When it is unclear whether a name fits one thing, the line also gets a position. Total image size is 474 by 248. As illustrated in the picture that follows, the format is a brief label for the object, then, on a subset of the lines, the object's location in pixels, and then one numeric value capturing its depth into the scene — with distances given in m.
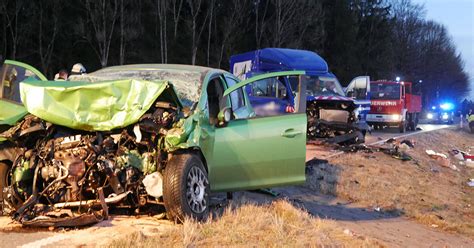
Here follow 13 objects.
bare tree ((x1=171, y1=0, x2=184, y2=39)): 30.96
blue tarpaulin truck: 13.82
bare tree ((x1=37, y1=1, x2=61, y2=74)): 26.44
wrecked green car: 5.38
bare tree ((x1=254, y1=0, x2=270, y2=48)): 35.53
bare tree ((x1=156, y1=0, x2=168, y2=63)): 30.23
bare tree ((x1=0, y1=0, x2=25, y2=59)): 25.11
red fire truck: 27.31
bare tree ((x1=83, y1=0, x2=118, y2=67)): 27.22
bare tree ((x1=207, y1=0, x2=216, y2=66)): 32.38
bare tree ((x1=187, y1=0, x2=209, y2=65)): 30.94
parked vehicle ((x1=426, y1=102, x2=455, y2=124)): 47.09
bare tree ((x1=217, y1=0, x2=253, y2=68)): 32.85
